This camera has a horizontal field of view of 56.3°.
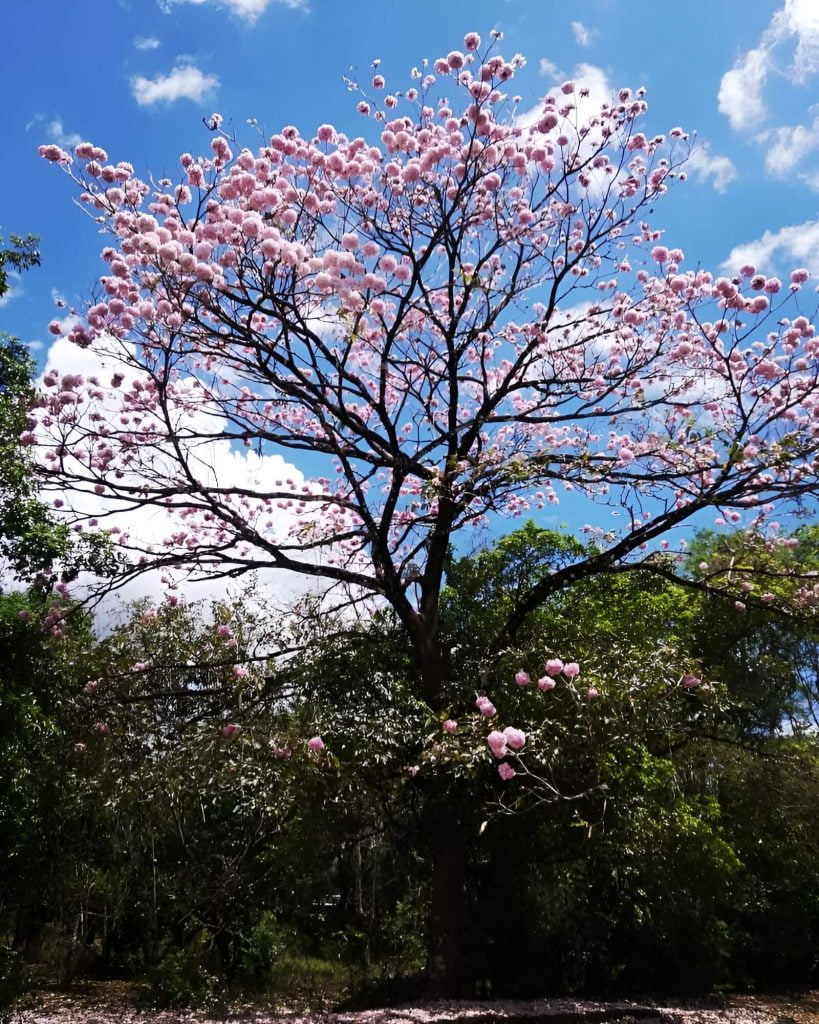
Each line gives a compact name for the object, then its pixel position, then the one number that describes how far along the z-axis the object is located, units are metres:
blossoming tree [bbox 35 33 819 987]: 5.67
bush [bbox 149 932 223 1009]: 8.13
